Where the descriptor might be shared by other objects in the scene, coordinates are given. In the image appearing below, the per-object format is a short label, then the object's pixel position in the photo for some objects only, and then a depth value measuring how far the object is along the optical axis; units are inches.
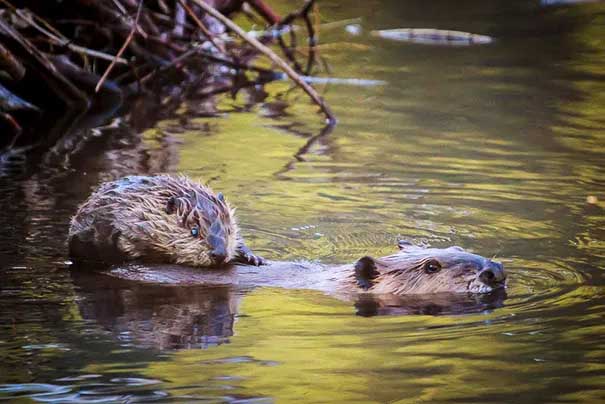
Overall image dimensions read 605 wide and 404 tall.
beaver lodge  807.1
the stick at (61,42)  801.6
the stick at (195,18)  736.4
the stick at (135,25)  720.3
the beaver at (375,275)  469.4
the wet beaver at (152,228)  504.7
